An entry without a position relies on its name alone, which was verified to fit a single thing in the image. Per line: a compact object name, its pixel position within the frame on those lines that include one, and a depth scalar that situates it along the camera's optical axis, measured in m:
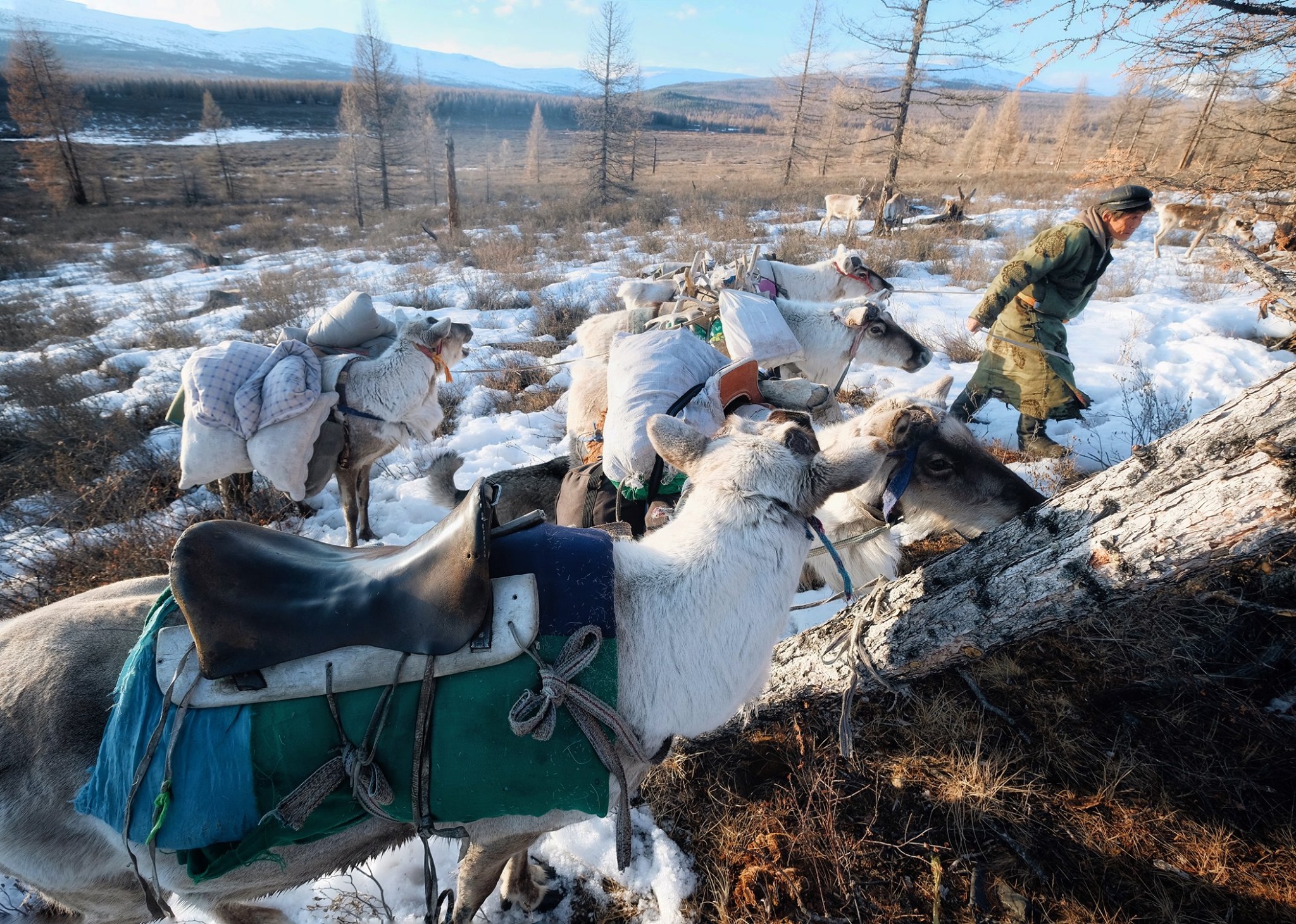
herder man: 4.52
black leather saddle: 1.49
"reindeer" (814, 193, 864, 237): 17.86
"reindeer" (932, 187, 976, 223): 17.94
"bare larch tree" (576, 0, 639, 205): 27.84
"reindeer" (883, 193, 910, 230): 17.99
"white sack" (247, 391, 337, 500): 3.93
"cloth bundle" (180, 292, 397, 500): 3.90
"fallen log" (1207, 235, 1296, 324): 1.68
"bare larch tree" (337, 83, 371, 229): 26.94
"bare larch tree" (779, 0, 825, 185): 30.53
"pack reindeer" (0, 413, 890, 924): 1.57
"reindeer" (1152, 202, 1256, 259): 12.34
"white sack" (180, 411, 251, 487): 3.87
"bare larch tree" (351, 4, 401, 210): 28.53
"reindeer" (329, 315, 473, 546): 4.47
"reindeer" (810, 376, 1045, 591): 2.69
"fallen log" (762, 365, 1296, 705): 1.39
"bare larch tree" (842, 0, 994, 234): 16.62
